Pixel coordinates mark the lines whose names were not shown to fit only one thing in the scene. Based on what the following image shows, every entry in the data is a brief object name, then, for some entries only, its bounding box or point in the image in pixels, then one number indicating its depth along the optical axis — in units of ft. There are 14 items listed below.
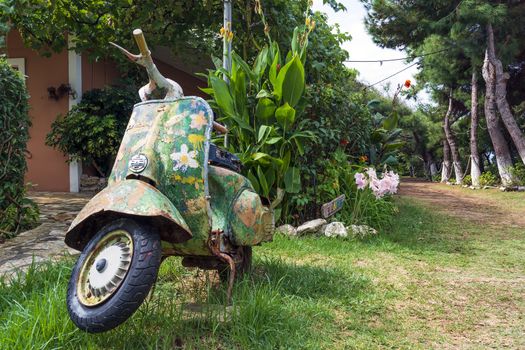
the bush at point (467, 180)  60.04
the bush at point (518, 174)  45.93
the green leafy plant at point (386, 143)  23.72
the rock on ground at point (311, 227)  16.47
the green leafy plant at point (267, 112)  14.96
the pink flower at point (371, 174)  17.72
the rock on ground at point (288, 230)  16.39
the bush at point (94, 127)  26.18
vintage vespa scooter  6.09
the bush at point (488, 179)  53.42
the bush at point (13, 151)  14.17
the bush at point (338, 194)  17.57
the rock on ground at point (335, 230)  16.31
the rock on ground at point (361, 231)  16.48
